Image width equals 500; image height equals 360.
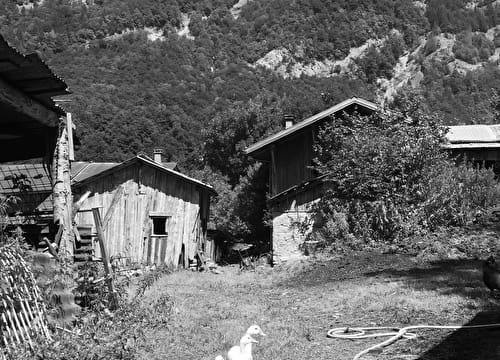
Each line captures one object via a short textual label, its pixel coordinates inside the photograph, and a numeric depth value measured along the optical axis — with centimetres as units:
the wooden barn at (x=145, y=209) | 2178
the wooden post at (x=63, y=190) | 964
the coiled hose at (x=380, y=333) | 752
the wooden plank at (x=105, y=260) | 814
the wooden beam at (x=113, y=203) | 2169
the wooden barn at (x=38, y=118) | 780
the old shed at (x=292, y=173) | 2044
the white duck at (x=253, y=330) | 695
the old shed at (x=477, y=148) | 2284
